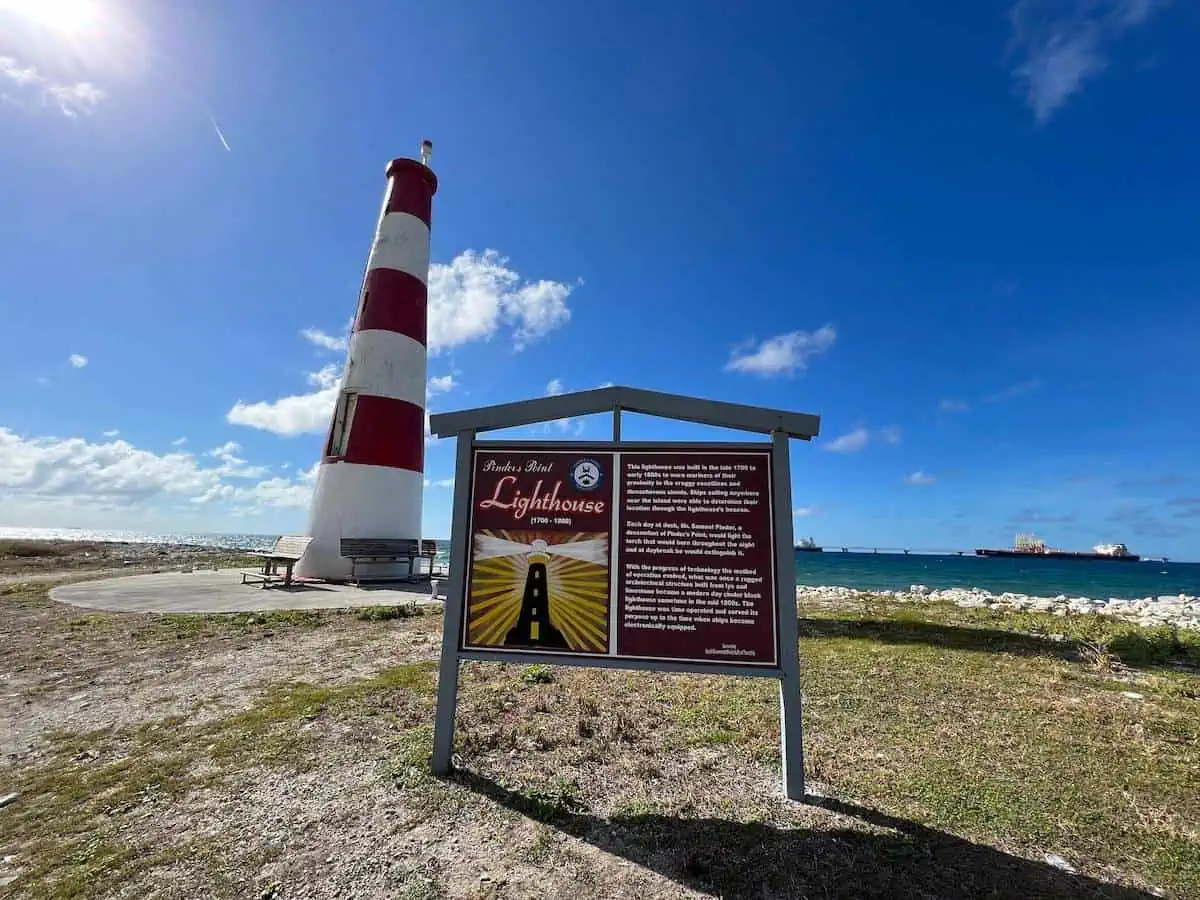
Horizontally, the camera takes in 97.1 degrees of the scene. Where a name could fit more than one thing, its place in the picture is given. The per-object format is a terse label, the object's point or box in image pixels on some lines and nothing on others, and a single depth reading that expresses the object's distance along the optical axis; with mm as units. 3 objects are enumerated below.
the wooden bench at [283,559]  14547
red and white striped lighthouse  14875
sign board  4070
